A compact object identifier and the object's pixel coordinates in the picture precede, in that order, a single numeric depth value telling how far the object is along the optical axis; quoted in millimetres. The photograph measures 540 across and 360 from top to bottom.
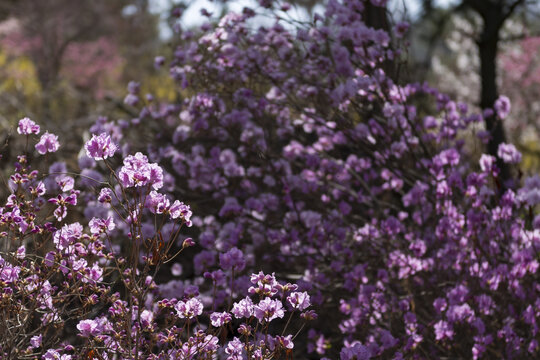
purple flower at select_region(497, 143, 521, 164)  3582
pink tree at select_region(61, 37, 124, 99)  24016
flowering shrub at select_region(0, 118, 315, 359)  1949
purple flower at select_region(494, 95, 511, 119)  4070
